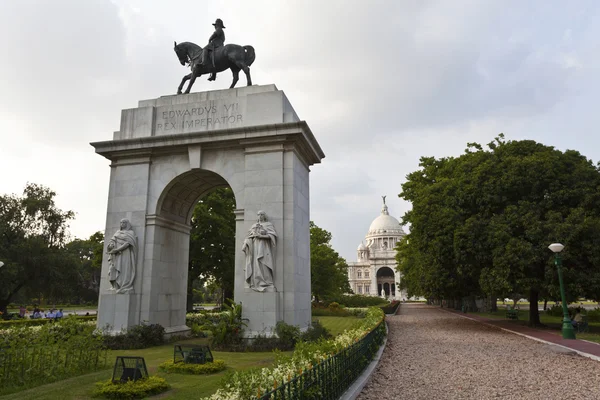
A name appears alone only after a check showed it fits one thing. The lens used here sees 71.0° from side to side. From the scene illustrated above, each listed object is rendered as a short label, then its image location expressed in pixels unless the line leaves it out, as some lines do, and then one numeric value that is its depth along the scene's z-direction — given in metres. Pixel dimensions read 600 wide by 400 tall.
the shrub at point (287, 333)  12.78
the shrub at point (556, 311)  34.09
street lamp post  16.67
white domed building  130.75
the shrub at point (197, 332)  16.91
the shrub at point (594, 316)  28.28
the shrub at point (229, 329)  13.16
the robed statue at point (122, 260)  14.55
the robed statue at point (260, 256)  13.48
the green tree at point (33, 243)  33.00
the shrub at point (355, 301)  55.44
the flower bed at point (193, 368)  9.82
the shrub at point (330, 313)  37.91
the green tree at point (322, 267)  47.38
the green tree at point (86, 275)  42.25
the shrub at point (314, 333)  13.28
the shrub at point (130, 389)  7.89
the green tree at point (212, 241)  29.78
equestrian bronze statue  16.02
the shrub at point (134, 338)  13.72
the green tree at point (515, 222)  18.80
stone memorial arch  13.73
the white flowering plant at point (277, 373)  5.61
